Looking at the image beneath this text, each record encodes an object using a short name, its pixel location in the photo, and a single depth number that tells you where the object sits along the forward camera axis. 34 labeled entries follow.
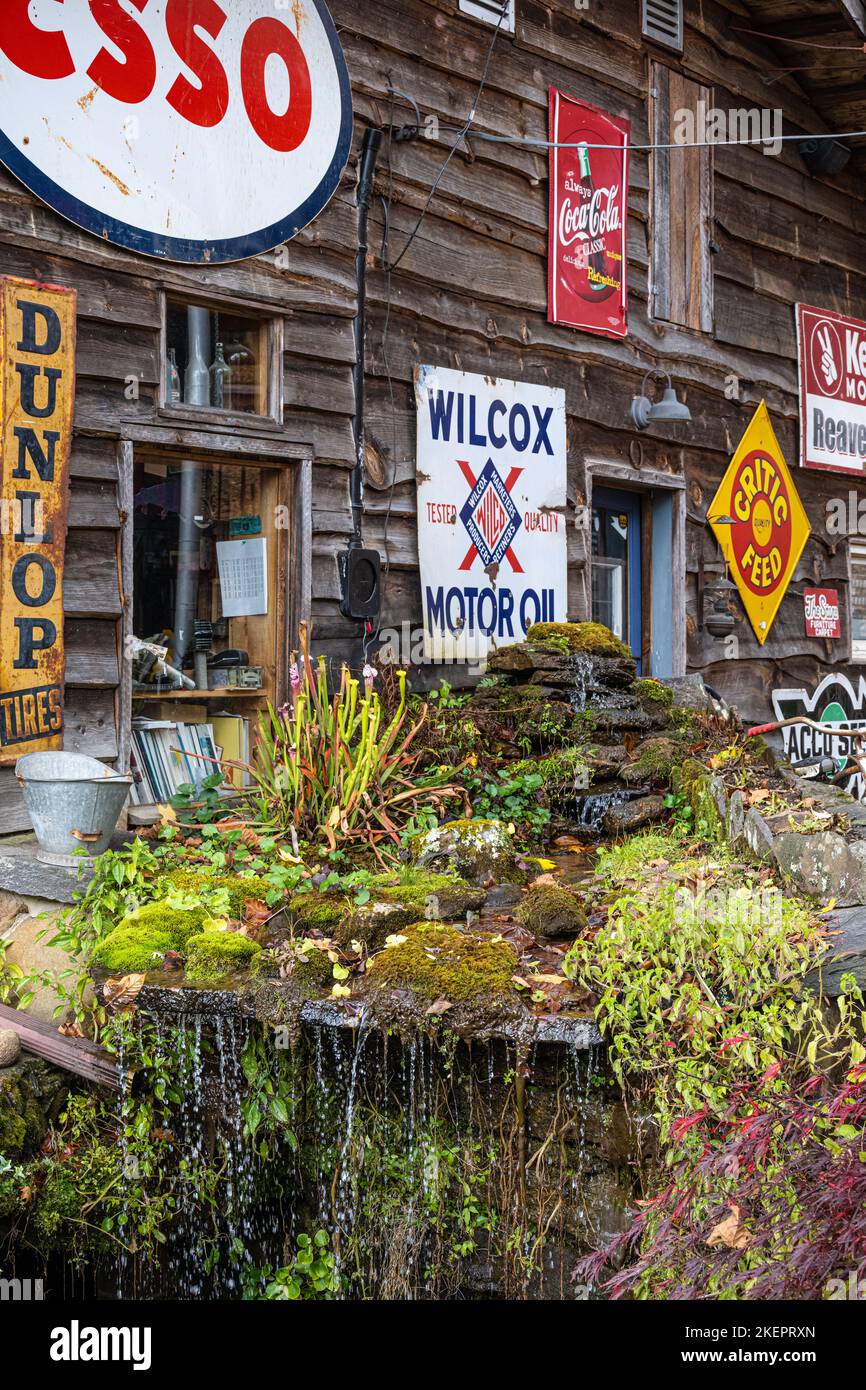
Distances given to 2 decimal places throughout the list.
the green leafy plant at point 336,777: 5.73
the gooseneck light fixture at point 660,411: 8.68
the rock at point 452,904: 4.77
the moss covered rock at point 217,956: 4.35
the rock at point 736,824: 5.20
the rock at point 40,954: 5.04
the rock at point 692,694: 7.41
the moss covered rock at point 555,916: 4.53
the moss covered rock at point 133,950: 4.53
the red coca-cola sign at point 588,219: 8.41
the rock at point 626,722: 6.76
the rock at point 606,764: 6.39
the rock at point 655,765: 6.23
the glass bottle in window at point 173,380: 6.37
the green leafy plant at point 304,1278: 4.38
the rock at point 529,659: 7.11
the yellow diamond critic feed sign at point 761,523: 9.94
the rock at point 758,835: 4.85
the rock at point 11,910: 5.36
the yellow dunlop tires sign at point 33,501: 5.68
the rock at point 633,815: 5.96
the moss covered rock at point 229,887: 4.94
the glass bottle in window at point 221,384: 6.59
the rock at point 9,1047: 4.59
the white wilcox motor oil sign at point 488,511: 7.60
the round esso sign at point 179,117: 5.75
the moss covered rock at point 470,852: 5.38
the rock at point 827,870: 4.36
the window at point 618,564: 9.15
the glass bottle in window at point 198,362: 6.48
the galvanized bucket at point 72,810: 5.26
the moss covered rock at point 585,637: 7.39
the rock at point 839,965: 3.90
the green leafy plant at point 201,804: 6.04
